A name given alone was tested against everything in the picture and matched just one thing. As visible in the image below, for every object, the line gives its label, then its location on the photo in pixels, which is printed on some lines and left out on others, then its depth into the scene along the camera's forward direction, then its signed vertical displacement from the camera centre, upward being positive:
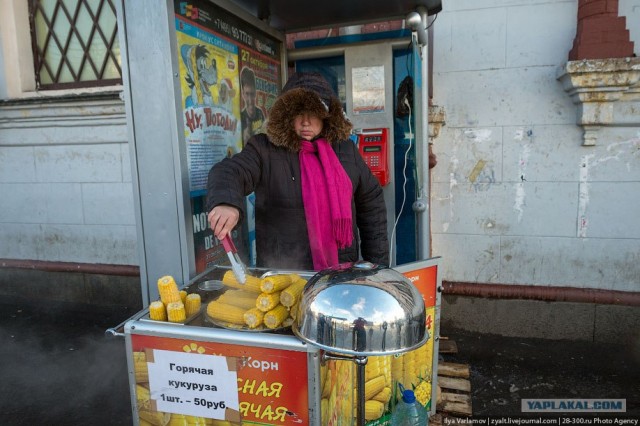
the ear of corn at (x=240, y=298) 1.58 -0.49
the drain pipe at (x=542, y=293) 3.79 -1.22
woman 2.25 -0.11
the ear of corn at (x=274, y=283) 1.51 -0.41
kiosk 1.42 -0.13
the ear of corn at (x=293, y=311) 1.48 -0.50
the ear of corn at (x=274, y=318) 1.48 -0.51
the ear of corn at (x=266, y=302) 1.49 -0.46
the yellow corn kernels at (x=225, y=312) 1.51 -0.51
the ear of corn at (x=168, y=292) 1.63 -0.46
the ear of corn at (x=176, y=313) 1.56 -0.51
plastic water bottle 1.86 -1.06
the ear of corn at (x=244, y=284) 1.67 -0.46
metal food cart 1.38 -0.68
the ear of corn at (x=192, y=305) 1.64 -0.51
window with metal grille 4.75 +1.25
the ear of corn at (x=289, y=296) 1.52 -0.46
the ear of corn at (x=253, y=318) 1.47 -0.50
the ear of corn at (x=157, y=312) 1.58 -0.51
